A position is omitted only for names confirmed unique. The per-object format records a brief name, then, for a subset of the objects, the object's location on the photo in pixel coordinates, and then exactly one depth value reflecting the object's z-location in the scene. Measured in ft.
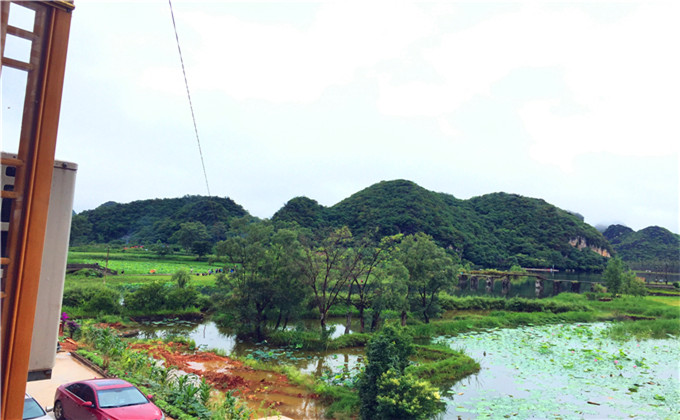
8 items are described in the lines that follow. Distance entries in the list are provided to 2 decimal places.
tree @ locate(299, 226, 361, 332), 70.59
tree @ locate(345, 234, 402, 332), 74.33
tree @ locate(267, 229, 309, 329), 69.26
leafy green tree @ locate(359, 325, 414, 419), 31.73
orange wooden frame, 9.80
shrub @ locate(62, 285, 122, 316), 76.84
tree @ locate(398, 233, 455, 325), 83.71
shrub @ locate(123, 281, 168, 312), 81.82
